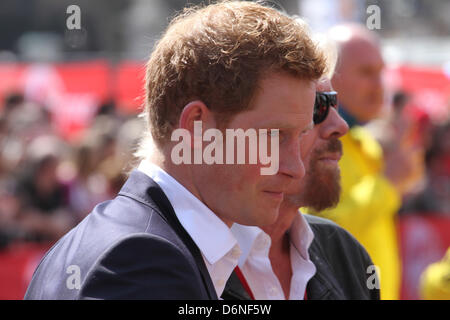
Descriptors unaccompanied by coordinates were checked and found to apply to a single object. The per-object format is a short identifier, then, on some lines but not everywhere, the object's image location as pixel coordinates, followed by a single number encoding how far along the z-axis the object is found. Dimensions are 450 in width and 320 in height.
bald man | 6.78
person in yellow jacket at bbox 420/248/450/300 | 5.84
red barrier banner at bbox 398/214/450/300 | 12.09
